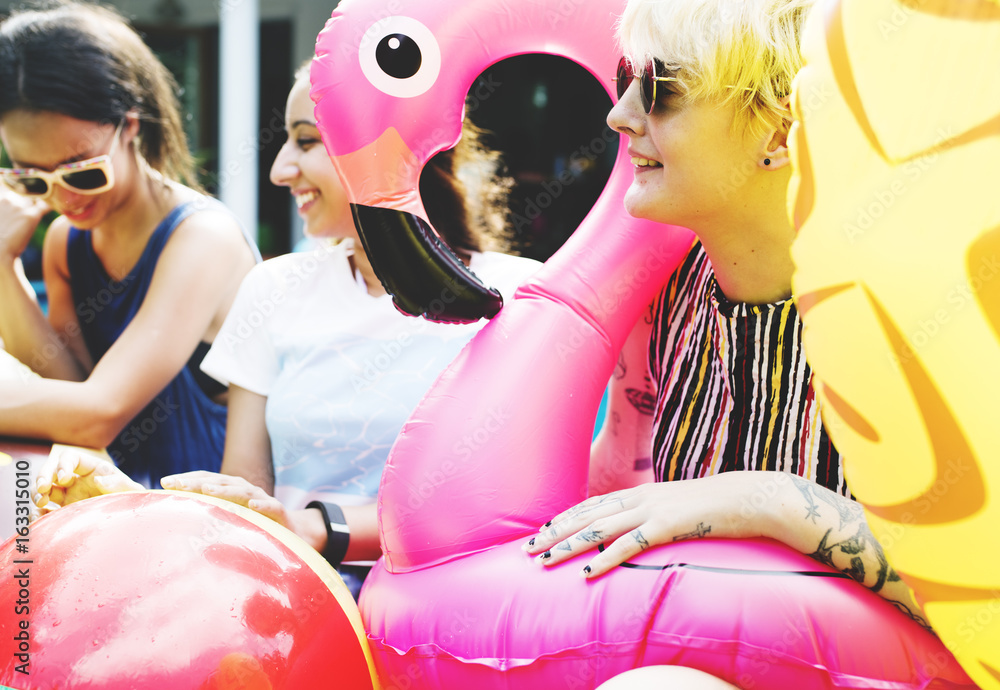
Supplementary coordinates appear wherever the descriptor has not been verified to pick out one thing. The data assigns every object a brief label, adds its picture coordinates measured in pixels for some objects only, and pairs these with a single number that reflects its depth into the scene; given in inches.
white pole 327.1
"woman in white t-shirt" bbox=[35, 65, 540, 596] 121.2
